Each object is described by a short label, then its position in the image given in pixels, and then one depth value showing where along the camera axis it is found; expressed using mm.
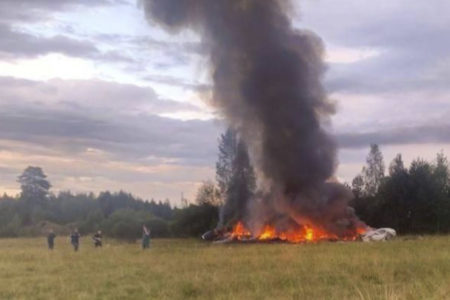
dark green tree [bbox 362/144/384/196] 82188
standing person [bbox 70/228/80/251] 37750
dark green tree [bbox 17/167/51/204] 126125
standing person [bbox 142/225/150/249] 36125
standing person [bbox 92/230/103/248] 41203
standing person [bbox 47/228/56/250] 39188
